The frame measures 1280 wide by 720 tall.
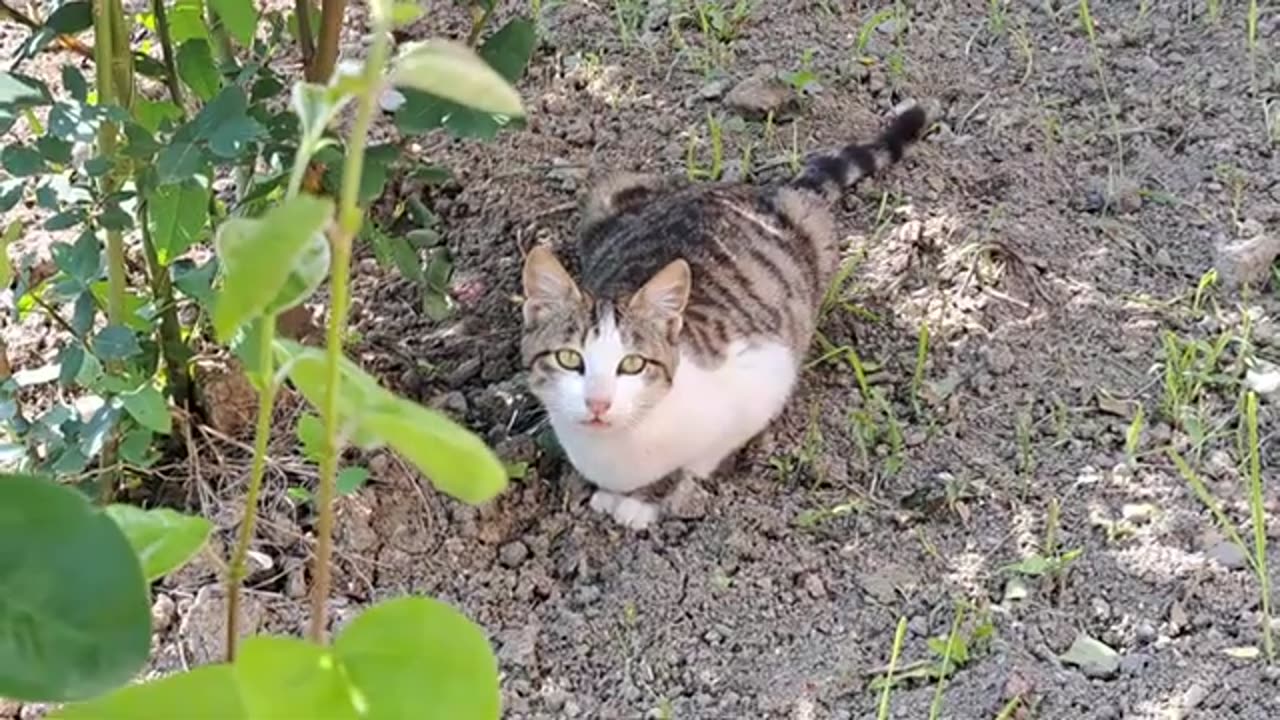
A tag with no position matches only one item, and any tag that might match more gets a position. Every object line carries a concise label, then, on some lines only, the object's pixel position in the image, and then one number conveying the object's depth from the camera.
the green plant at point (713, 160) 3.23
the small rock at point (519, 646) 2.30
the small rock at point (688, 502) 2.59
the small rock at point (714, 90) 3.39
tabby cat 2.60
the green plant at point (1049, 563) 2.36
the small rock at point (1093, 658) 2.21
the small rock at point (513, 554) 2.49
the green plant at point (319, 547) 0.58
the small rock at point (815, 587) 2.40
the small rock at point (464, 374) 2.81
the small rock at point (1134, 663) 2.20
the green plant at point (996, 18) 3.53
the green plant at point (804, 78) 3.36
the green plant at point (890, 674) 2.04
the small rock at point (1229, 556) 2.33
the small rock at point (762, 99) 3.34
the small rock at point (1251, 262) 2.87
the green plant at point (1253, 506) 2.20
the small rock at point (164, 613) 2.28
